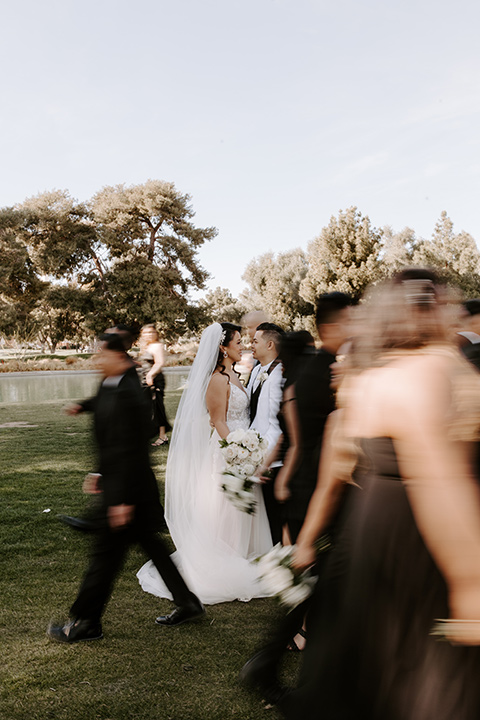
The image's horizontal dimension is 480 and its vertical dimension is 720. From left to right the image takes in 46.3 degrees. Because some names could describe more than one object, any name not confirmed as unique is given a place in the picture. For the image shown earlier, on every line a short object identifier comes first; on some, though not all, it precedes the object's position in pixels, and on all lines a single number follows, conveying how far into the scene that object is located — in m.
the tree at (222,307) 40.25
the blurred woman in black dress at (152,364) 9.36
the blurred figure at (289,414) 3.35
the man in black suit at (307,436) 2.91
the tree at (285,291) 46.44
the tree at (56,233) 35.69
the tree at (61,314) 36.12
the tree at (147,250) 36.53
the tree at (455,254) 39.40
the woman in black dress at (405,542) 1.44
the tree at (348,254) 38.03
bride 4.46
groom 4.34
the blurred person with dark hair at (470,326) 5.12
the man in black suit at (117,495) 3.50
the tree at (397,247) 42.28
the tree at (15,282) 34.22
